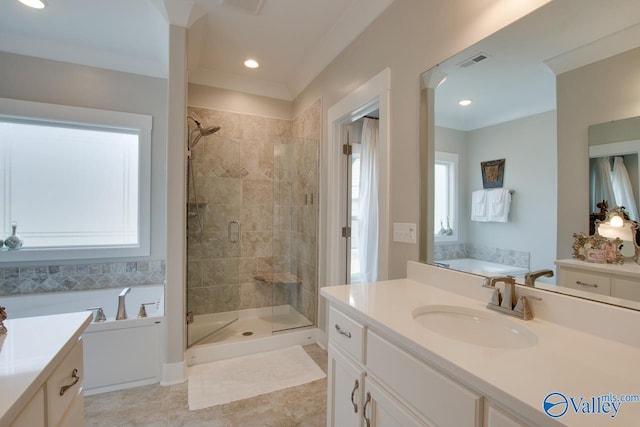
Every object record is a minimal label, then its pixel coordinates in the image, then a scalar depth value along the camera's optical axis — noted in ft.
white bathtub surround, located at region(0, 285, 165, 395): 6.34
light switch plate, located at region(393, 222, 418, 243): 5.27
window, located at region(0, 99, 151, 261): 8.38
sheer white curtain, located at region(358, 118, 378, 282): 10.73
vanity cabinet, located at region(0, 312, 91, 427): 2.00
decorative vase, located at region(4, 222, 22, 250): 8.12
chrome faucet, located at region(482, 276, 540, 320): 3.31
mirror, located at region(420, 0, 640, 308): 3.04
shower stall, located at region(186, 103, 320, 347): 9.18
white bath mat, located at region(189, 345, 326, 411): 6.29
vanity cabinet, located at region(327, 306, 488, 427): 2.33
